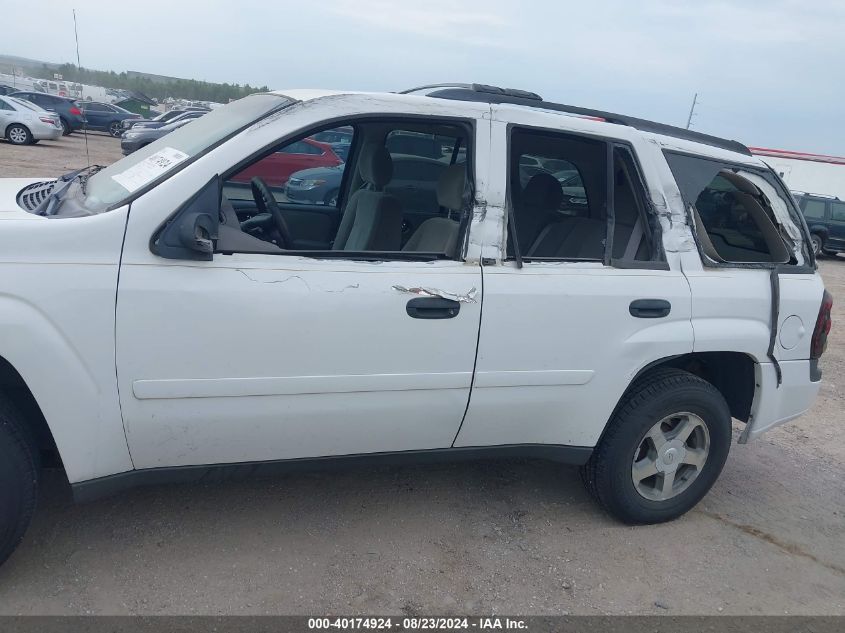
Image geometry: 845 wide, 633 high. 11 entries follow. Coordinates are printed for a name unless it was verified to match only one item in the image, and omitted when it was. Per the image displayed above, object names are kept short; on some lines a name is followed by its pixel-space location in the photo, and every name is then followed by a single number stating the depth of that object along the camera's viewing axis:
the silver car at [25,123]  21.56
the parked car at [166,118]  22.73
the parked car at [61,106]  26.91
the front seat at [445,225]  3.19
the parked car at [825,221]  18.44
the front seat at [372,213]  3.74
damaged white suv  2.60
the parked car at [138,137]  19.72
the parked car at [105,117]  29.18
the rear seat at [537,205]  4.05
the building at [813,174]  24.08
